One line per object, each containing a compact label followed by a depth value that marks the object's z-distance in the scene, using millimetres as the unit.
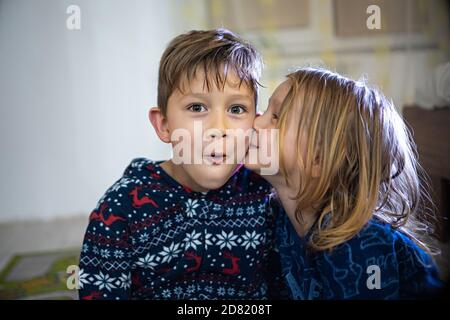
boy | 867
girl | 826
